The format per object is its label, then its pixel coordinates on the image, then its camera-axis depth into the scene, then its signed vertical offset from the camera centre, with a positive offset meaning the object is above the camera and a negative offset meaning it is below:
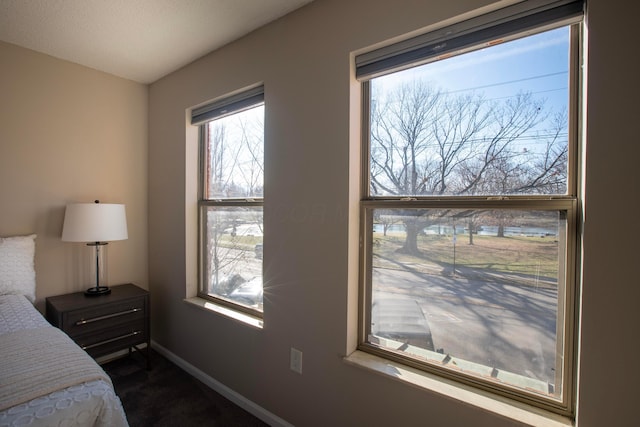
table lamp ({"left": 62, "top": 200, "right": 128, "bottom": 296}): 2.17 -0.12
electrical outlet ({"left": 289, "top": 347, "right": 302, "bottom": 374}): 1.70 -0.89
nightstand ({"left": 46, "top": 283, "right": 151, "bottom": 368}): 2.08 -0.83
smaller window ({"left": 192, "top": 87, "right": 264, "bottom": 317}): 2.07 +0.06
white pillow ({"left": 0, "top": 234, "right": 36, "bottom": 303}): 1.97 -0.41
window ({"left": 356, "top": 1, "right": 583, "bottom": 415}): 1.14 +0.04
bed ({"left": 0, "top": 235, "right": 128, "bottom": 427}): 0.94 -0.63
